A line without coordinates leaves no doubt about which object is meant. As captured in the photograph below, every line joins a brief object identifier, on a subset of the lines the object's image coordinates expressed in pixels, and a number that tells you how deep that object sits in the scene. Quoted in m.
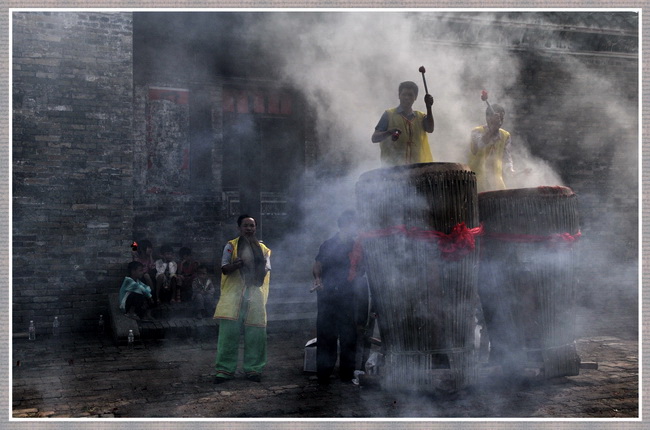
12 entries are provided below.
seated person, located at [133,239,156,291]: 8.74
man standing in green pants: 6.11
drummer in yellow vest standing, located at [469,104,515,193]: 6.39
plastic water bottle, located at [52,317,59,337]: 8.36
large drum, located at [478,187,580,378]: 5.77
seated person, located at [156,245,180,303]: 8.84
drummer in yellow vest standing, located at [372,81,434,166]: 5.84
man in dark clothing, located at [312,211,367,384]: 6.07
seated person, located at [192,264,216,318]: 8.82
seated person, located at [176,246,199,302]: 9.00
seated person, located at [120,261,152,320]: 8.26
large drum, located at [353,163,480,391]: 5.18
